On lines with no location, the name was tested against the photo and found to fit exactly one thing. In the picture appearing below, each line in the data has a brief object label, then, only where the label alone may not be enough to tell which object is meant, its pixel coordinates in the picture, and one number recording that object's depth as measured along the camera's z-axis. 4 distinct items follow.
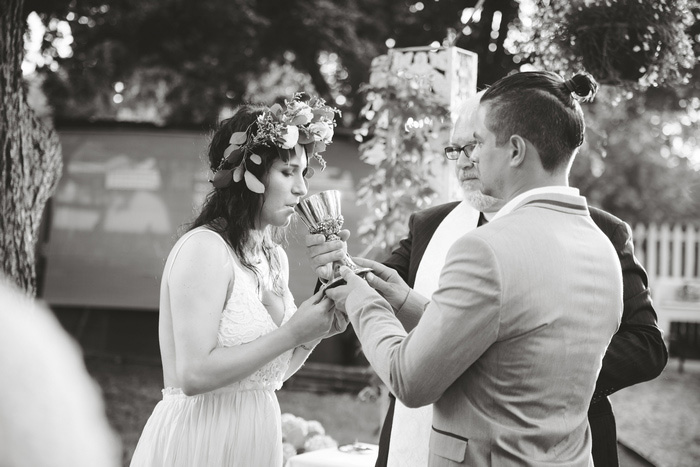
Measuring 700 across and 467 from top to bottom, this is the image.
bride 2.62
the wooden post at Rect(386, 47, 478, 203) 5.12
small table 4.07
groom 1.94
